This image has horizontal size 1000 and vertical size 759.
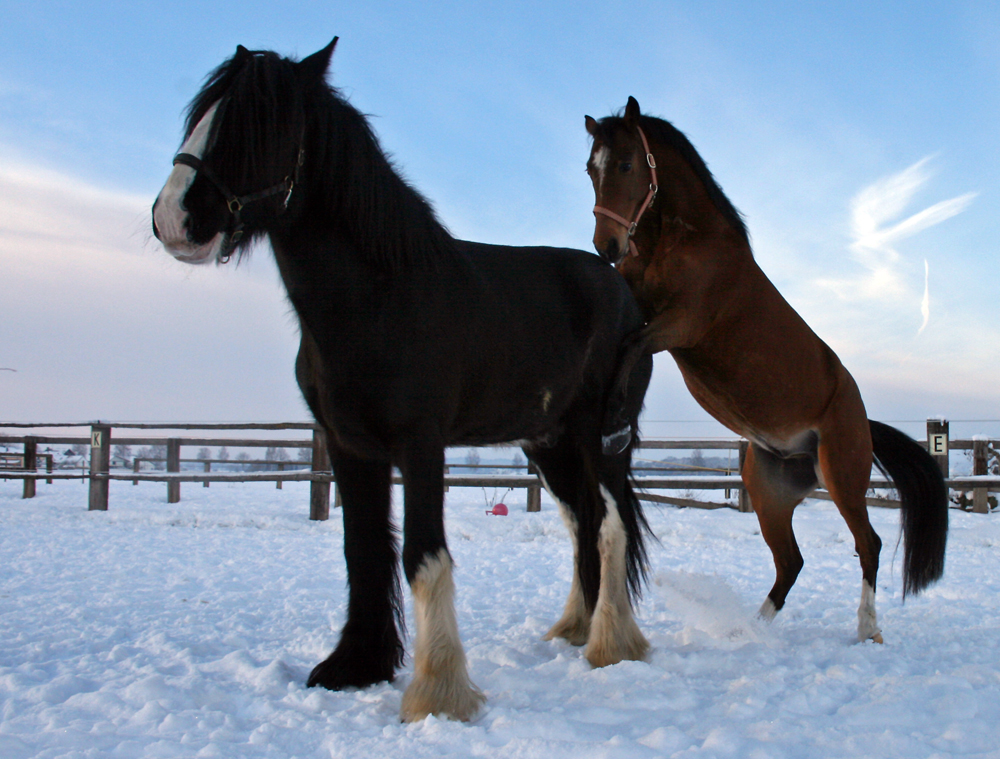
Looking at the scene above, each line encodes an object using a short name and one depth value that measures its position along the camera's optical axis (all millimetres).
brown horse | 3279
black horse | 2193
